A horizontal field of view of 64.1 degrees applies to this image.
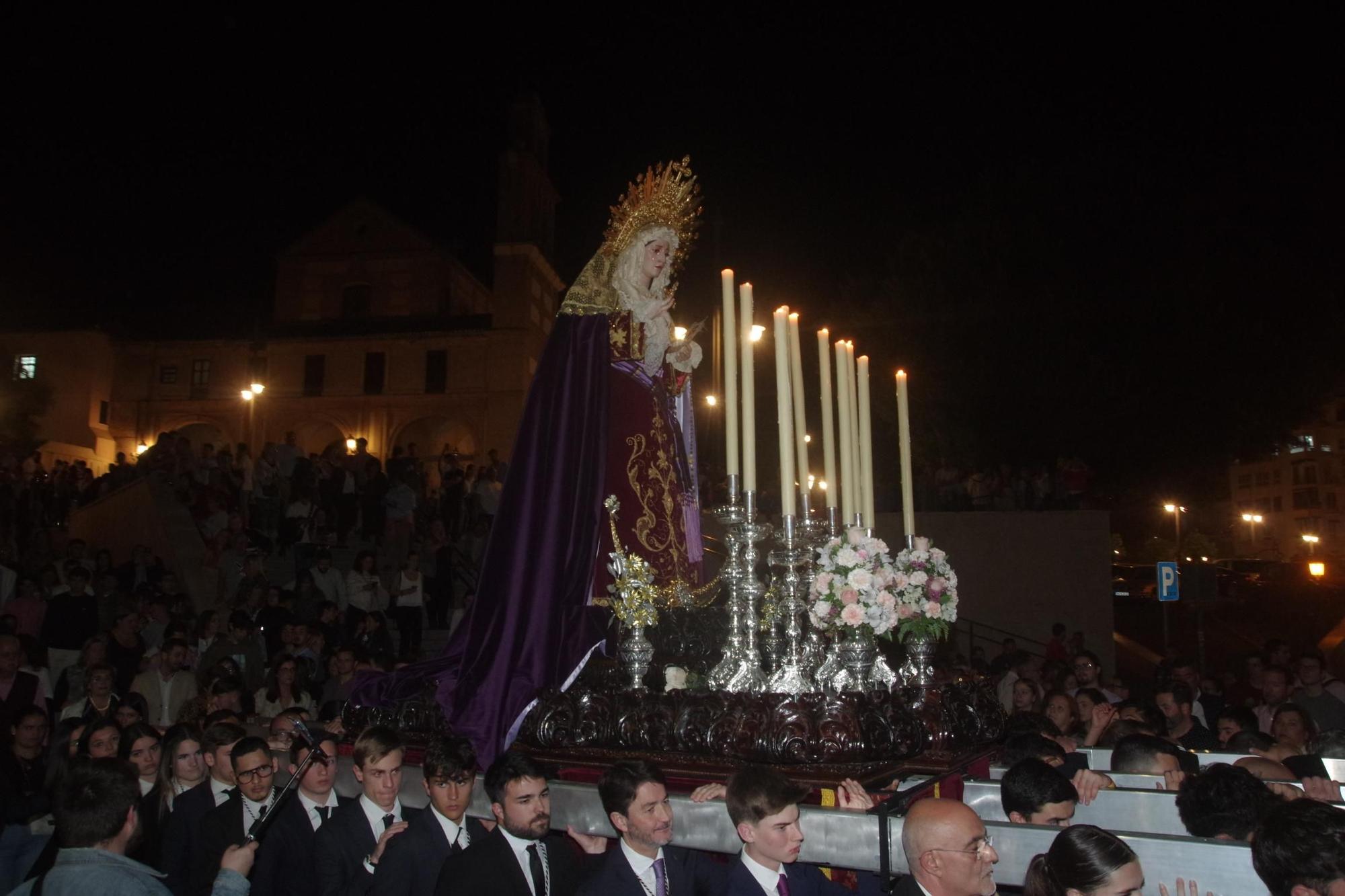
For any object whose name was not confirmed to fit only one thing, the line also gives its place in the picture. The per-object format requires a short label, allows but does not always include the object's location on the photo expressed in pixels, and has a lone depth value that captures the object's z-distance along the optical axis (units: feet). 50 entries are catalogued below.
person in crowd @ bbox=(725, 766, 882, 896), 10.90
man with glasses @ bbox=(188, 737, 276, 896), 14.90
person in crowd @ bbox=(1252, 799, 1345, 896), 8.89
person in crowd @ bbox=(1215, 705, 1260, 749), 21.93
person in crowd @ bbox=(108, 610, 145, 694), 31.78
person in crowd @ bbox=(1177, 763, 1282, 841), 11.93
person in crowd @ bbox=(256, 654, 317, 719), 29.58
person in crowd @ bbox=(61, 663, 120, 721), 24.78
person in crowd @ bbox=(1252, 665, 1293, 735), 27.40
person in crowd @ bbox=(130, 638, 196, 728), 29.35
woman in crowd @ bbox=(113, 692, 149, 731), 20.92
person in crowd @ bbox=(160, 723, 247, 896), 15.26
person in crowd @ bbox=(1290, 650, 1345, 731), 28.12
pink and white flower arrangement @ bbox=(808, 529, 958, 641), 14.99
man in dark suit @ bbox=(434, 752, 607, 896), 12.52
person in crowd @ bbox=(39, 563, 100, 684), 34.30
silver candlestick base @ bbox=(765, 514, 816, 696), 15.03
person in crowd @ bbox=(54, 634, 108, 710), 28.86
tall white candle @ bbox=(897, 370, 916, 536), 17.31
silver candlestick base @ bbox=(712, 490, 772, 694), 15.20
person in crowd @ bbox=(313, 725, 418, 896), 14.08
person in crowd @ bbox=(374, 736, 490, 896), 13.48
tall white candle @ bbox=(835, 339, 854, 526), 17.13
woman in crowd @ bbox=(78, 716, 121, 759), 17.89
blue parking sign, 47.62
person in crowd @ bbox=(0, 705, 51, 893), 17.81
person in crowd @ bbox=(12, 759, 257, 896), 10.85
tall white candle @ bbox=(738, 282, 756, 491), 14.60
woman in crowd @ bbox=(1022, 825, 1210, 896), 8.84
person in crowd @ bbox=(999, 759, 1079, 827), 12.23
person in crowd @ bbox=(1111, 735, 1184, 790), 15.49
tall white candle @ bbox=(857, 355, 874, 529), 17.03
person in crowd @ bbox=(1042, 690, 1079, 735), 25.43
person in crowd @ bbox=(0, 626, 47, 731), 25.09
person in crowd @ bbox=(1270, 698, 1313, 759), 21.54
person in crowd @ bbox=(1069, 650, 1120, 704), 32.45
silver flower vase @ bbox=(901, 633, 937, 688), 16.31
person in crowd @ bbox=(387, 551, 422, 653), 41.68
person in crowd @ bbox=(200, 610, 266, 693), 33.27
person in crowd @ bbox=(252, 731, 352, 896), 14.87
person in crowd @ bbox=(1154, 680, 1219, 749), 23.58
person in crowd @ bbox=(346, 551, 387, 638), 41.06
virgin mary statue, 17.21
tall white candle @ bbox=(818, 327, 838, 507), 16.60
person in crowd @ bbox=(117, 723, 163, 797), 17.87
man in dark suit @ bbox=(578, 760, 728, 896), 11.87
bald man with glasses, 9.75
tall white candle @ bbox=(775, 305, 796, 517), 14.84
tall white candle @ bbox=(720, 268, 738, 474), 15.21
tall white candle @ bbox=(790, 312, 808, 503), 16.38
